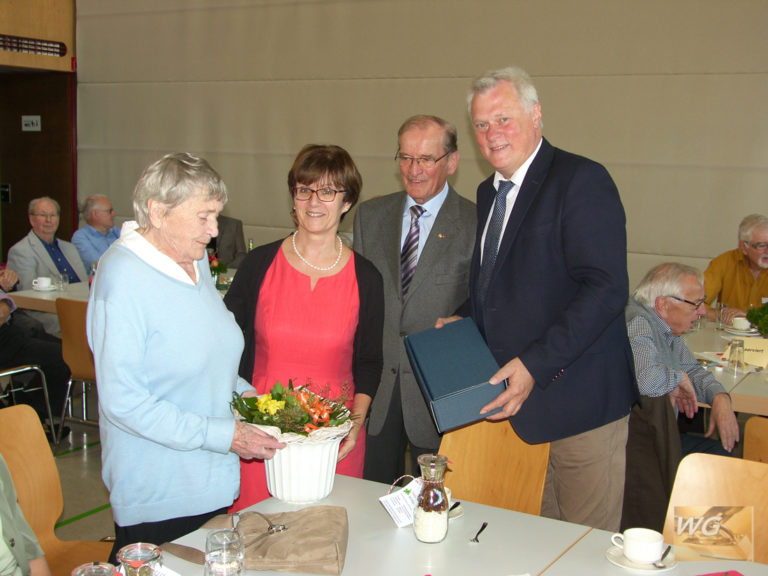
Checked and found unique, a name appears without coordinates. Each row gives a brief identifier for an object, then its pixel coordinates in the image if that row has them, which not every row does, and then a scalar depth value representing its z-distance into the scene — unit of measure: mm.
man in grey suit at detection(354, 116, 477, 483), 3051
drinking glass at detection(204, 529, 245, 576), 1646
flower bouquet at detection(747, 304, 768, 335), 4852
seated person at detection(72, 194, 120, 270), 7211
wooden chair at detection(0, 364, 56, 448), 4715
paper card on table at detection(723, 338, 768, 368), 4258
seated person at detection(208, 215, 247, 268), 8102
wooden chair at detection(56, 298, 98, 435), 4824
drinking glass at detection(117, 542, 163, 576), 1561
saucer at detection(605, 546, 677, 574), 1803
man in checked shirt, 3100
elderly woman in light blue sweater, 1950
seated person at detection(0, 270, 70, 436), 5145
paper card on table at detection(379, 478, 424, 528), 2018
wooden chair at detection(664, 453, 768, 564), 2162
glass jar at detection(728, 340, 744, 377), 4207
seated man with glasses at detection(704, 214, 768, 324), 5750
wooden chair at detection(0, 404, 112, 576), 2418
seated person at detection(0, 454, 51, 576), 1783
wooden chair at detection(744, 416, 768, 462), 2582
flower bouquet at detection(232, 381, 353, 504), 2021
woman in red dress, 2686
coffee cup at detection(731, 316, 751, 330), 5168
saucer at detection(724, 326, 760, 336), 5129
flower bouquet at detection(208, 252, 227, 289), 5879
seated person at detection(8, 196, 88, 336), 6320
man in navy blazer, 2299
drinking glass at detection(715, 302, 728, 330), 5438
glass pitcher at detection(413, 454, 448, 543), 1898
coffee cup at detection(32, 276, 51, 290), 5828
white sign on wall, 9898
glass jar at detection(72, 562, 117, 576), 1499
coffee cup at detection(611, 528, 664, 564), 1805
